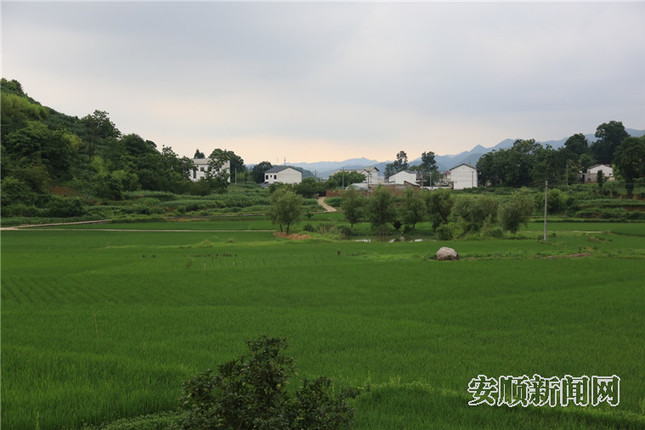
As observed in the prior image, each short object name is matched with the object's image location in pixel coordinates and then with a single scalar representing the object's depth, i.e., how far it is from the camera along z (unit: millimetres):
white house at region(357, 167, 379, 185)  154312
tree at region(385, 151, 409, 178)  175812
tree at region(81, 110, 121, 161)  100525
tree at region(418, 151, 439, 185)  153850
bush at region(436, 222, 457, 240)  46844
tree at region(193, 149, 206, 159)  155375
